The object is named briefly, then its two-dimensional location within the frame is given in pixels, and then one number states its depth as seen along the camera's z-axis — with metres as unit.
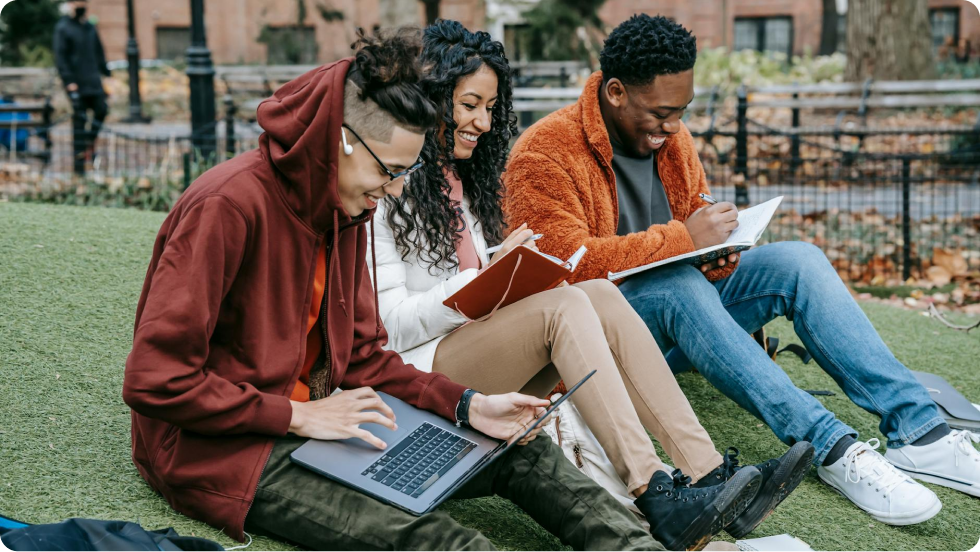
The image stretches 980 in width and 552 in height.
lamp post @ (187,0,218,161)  8.20
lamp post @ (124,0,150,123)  15.53
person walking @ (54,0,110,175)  12.02
